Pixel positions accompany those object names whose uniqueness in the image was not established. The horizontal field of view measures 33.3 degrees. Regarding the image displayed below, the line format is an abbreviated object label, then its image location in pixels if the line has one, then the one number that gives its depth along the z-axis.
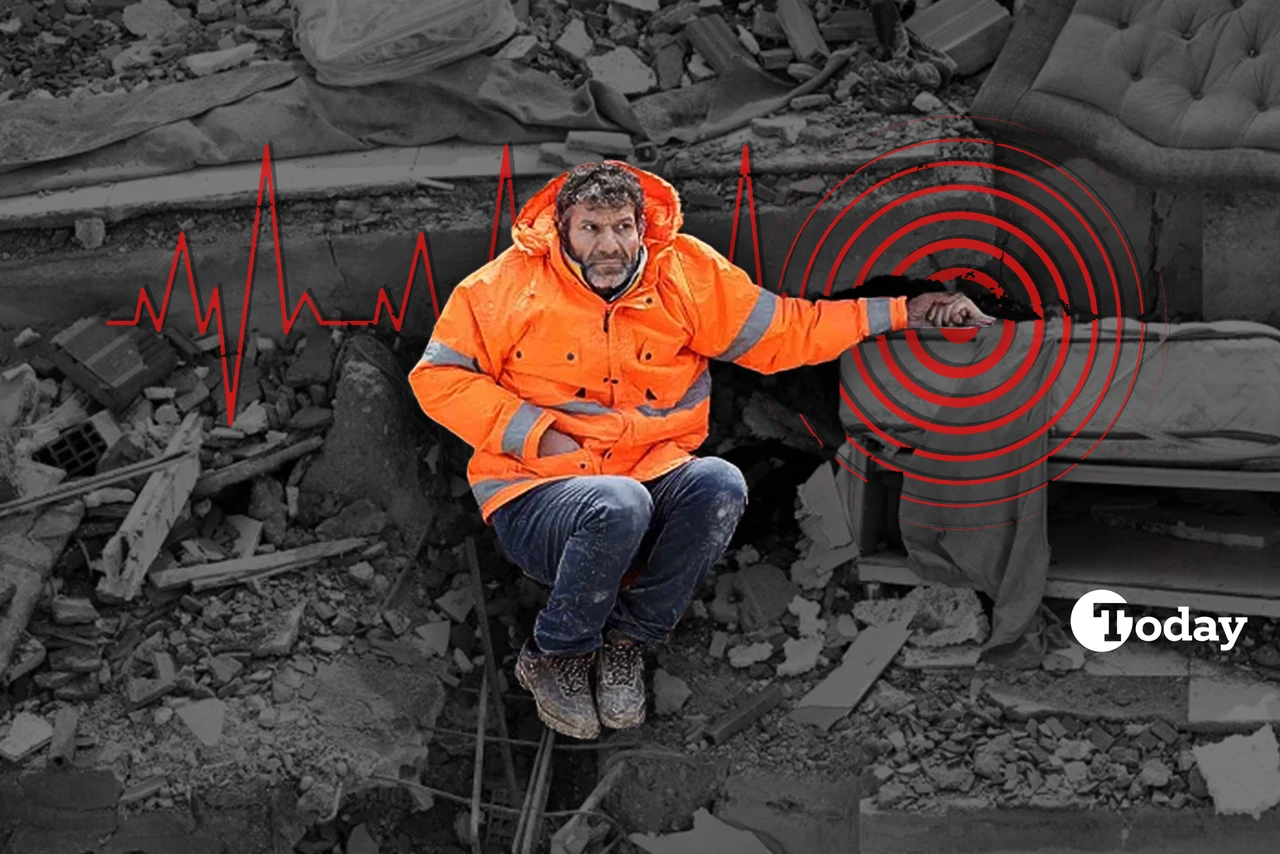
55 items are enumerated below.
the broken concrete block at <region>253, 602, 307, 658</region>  6.42
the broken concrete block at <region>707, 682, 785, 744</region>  6.41
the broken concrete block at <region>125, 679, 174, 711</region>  6.34
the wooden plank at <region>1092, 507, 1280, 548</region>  6.58
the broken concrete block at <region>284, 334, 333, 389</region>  6.91
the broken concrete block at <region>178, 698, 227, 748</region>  6.27
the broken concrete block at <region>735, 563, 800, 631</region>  6.62
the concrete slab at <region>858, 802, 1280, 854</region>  6.14
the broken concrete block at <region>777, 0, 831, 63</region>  7.15
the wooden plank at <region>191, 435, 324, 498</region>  6.71
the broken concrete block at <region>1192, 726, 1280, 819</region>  6.11
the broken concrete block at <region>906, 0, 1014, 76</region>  7.07
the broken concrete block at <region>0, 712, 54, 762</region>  6.23
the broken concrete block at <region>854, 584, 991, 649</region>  6.45
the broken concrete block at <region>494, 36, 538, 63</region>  7.18
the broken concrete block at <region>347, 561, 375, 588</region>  6.64
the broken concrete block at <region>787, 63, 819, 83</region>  7.13
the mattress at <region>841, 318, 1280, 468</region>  6.14
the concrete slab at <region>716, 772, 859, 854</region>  6.33
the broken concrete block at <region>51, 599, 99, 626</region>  6.45
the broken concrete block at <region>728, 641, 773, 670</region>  6.55
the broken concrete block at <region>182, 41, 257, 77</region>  7.37
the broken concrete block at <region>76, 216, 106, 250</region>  7.06
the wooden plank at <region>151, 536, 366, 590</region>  6.53
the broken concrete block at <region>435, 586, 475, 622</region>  6.69
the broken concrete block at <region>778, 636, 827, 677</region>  6.50
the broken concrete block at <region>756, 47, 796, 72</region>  7.14
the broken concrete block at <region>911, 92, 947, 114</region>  6.99
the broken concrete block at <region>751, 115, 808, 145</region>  6.95
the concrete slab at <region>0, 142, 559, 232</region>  7.02
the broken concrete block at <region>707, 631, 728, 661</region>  6.60
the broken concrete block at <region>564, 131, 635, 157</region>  6.96
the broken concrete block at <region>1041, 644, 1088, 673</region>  6.39
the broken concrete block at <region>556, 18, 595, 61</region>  7.26
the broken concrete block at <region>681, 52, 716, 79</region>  7.22
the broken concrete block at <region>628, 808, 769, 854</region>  6.38
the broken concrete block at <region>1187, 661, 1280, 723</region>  6.22
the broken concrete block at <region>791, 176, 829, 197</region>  6.83
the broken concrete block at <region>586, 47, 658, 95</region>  7.22
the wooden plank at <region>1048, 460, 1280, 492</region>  6.18
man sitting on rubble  5.92
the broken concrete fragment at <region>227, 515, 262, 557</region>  6.67
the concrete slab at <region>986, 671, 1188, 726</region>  6.30
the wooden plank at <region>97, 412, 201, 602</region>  6.47
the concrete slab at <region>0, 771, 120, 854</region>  6.22
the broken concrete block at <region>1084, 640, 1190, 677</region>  6.38
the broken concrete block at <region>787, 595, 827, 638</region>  6.57
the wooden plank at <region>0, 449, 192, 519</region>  6.57
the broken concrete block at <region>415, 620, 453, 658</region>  6.61
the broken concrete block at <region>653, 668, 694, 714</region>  6.50
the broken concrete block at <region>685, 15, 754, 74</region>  7.18
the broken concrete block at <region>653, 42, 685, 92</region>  7.22
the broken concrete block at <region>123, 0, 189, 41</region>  7.64
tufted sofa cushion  6.60
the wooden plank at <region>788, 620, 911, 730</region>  6.41
